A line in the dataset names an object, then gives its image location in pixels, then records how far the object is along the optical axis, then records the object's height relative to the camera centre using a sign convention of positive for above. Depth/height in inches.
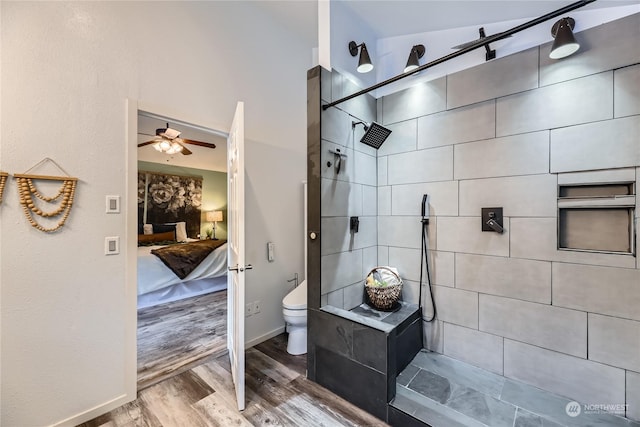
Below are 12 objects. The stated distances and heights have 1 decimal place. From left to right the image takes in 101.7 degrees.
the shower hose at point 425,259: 81.4 -14.8
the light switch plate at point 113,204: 64.9 +2.2
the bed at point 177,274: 135.5 -34.5
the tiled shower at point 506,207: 55.8 +1.7
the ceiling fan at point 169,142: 129.6 +38.1
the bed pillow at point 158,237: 193.5 -19.1
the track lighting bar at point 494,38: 44.1 +34.3
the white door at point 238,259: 64.8 -12.6
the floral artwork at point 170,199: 204.4 +11.4
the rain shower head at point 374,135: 79.0 +24.2
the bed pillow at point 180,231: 218.7 -15.7
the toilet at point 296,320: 88.4 -36.8
